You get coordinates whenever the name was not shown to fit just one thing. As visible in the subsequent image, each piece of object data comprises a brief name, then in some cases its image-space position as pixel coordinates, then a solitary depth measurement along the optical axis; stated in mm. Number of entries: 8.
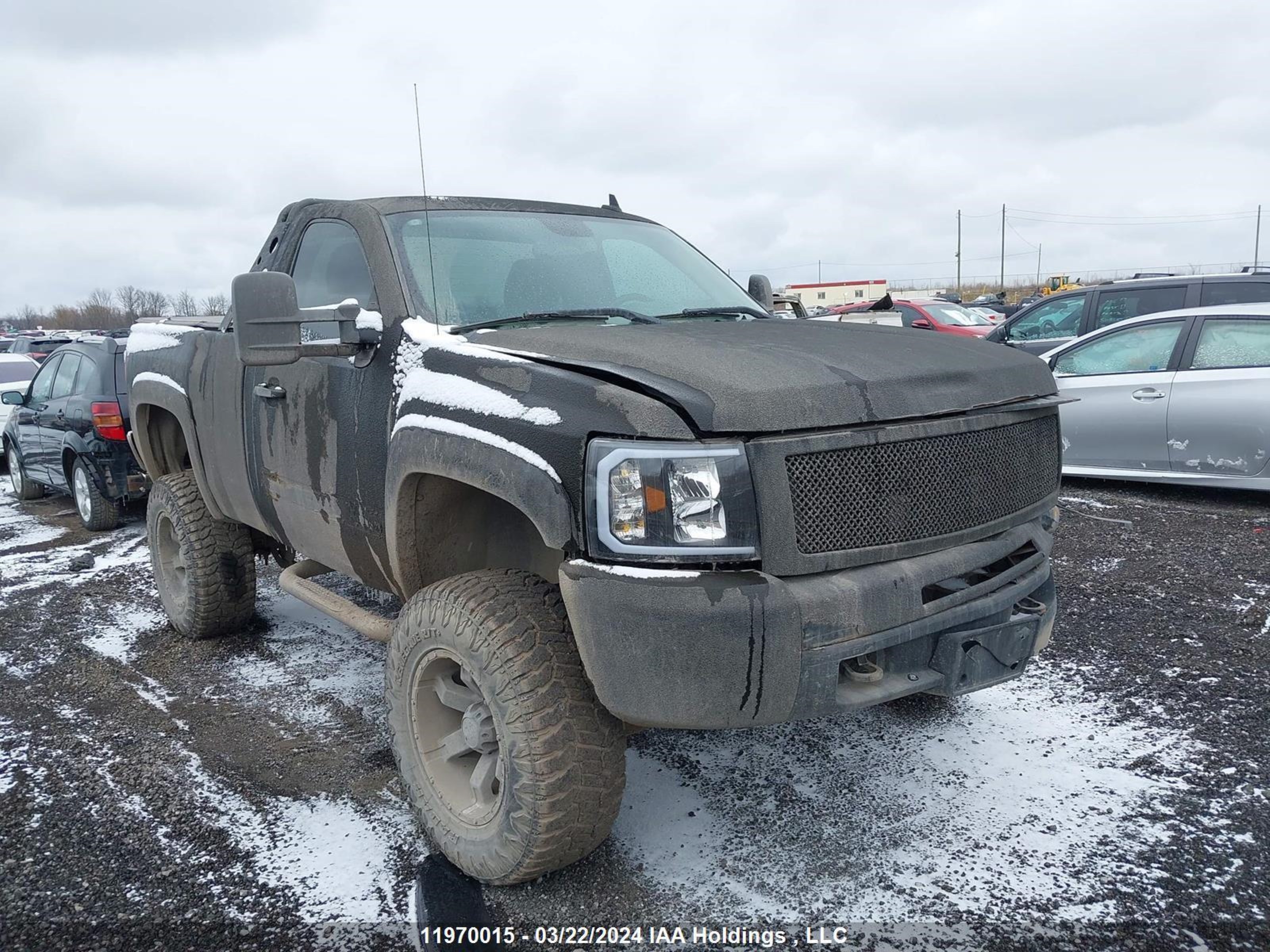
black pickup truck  2221
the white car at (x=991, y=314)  20481
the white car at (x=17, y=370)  12023
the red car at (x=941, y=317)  16312
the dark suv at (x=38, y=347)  20000
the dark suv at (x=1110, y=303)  8523
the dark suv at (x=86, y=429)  7801
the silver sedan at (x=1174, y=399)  6754
